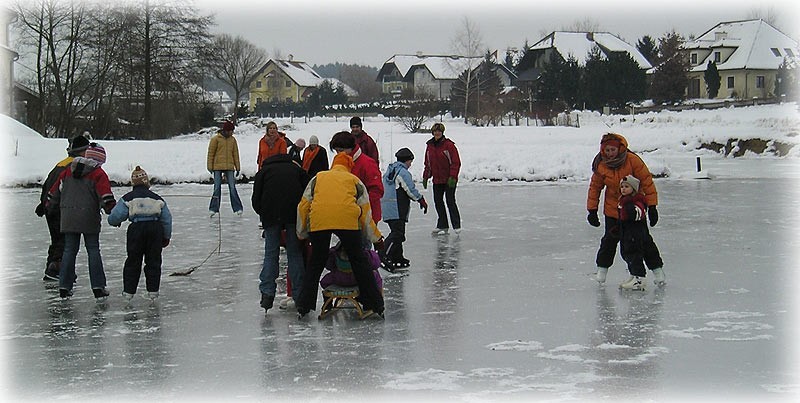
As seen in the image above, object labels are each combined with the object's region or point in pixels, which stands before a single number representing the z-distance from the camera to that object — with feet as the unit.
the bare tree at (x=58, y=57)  154.92
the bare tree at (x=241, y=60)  270.87
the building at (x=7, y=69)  146.10
